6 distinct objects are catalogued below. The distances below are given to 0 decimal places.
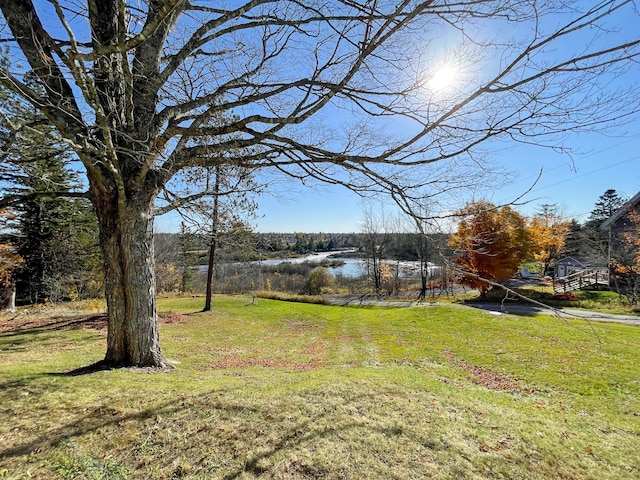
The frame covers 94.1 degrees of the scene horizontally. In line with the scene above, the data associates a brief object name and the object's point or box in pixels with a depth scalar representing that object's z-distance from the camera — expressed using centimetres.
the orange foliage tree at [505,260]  1605
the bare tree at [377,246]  2953
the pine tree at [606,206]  3997
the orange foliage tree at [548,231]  1950
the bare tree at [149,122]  304
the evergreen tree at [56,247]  1370
